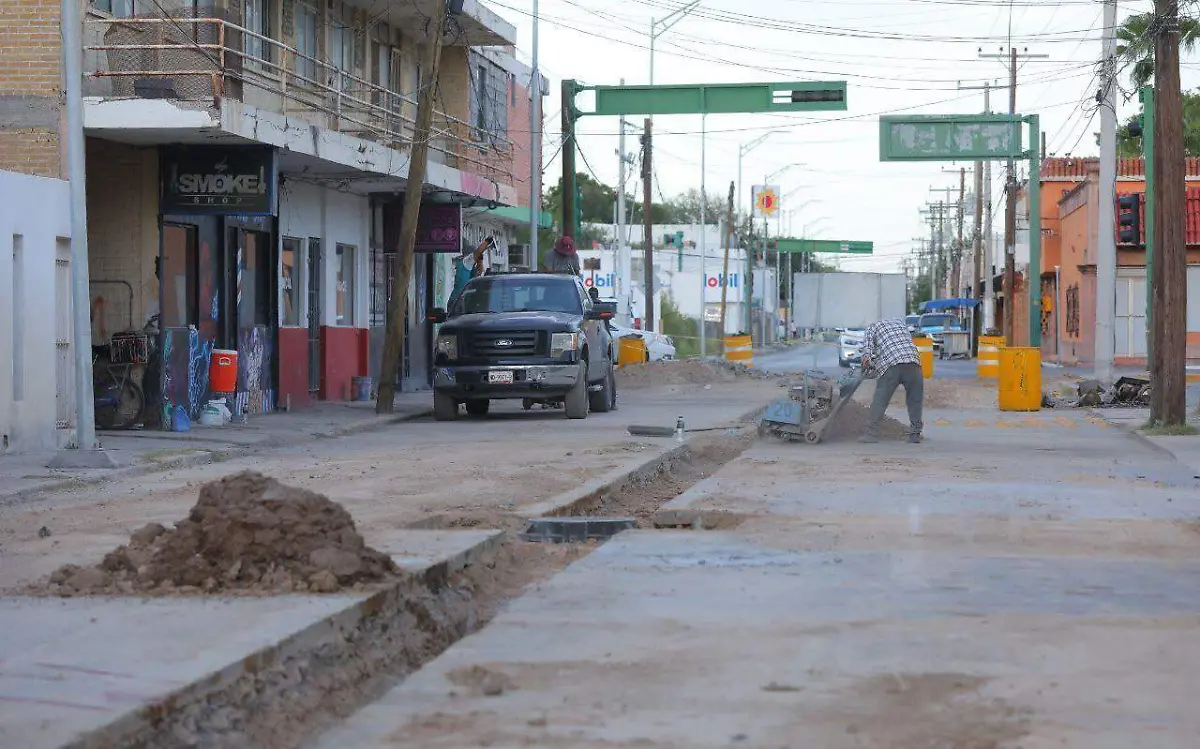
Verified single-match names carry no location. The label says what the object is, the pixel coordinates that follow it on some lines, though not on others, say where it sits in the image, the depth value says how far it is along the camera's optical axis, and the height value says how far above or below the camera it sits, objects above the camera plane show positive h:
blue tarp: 87.68 +0.88
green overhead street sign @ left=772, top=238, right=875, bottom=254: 129.50 +5.75
